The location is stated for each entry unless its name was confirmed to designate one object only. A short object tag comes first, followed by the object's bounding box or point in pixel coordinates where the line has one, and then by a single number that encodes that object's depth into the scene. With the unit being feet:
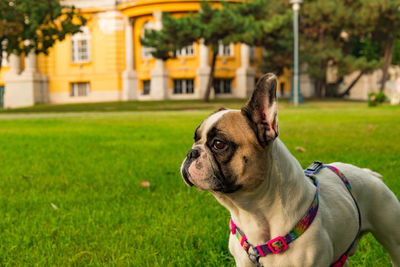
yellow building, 124.67
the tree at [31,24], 72.02
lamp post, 78.84
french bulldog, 6.19
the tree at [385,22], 104.12
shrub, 73.46
